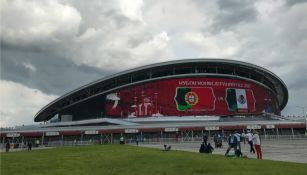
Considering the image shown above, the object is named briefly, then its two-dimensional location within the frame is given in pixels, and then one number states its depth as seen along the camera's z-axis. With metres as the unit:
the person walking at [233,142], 25.89
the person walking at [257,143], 24.47
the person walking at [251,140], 30.69
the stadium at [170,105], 90.31
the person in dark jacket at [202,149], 30.25
